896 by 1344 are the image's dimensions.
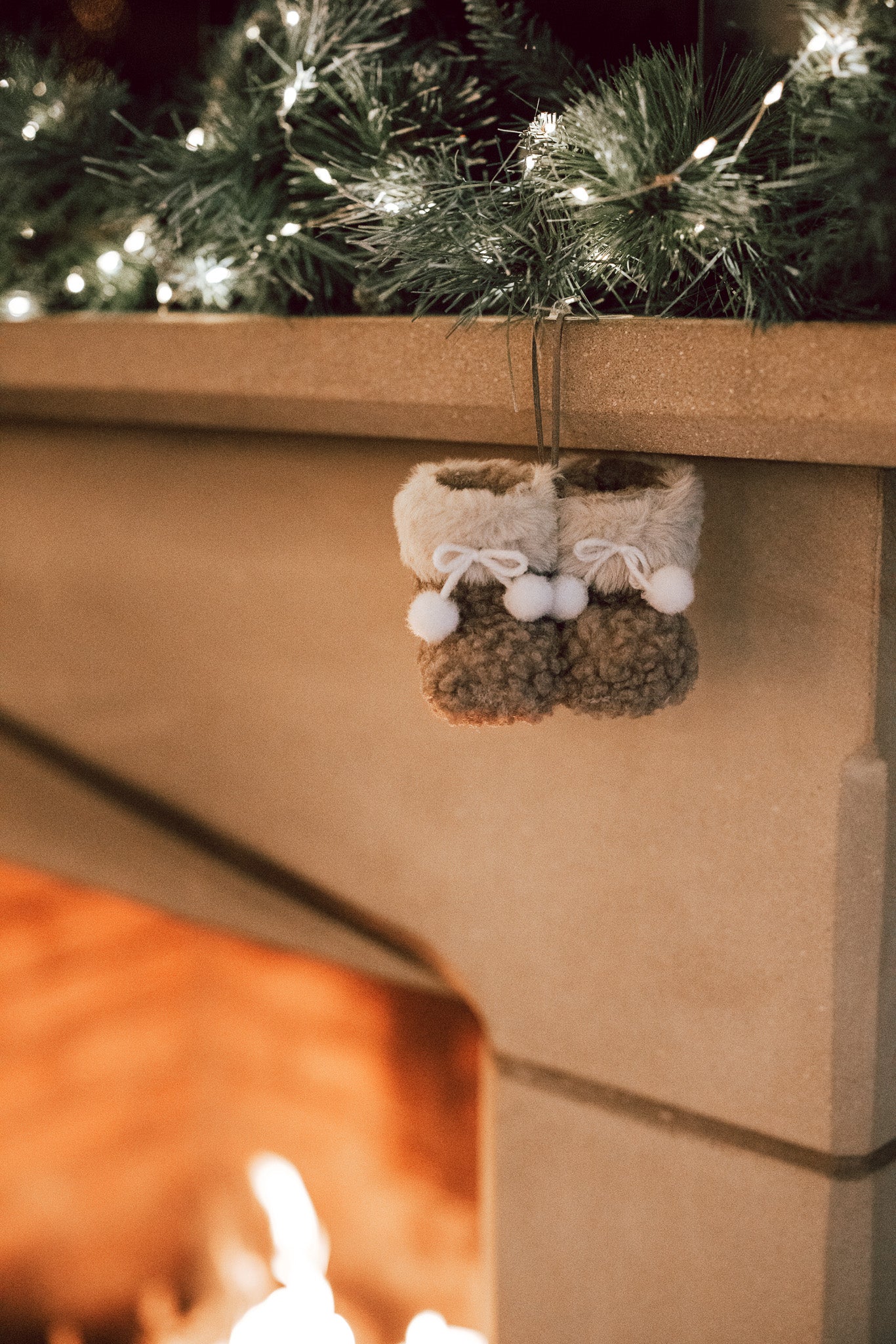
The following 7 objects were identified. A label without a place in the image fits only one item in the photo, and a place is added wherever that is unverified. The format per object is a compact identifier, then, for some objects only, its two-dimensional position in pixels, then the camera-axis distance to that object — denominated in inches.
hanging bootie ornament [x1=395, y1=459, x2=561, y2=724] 28.6
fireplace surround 32.5
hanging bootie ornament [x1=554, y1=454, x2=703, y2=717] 28.6
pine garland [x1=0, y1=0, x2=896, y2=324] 28.0
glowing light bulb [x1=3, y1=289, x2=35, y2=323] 46.7
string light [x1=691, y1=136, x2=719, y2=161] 27.3
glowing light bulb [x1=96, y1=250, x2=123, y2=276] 44.4
